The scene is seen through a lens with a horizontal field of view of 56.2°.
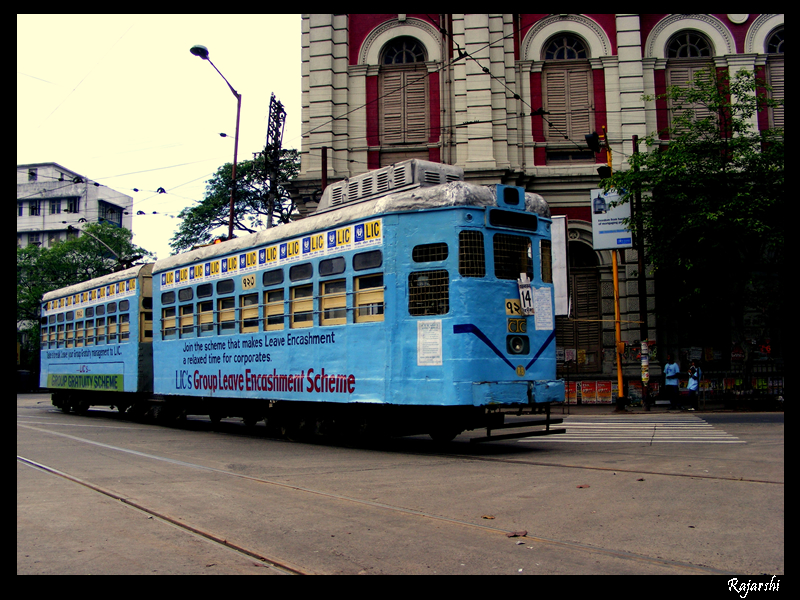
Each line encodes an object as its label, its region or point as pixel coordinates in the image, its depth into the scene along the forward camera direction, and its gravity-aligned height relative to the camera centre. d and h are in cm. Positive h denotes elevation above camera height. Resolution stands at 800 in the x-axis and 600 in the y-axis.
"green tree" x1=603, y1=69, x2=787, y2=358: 1998 +360
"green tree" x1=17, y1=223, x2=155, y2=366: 5353 +615
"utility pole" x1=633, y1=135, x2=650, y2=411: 2125 +116
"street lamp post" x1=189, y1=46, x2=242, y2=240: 2095 +821
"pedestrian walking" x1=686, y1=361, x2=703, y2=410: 2155 -127
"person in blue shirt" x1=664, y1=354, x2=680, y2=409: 2178 -131
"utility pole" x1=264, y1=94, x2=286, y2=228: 2597 +760
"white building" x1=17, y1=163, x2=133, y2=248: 7231 +1399
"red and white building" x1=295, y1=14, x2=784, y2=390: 2514 +860
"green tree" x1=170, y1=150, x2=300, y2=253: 4447 +847
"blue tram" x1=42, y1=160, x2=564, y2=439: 1080 +55
